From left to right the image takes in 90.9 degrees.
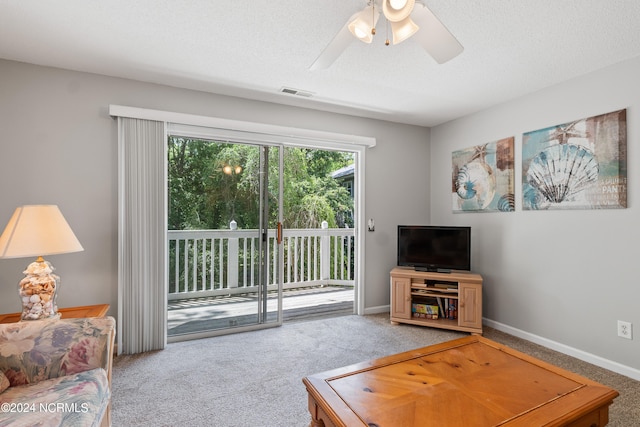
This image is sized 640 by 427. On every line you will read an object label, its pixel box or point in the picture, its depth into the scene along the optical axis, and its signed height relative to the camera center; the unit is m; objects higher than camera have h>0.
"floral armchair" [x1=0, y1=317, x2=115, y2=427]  1.18 -0.72
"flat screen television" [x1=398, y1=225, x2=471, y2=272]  3.34 -0.36
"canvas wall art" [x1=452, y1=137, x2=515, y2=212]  3.22 +0.41
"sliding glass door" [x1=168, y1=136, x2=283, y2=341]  3.10 -0.21
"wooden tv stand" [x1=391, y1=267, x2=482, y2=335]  3.16 -0.88
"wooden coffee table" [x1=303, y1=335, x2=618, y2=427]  1.22 -0.78
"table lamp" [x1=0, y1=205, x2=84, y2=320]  1.76 -0.17
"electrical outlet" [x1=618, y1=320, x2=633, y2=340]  2.35 -0.87
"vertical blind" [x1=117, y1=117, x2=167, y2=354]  2.67 -0.16
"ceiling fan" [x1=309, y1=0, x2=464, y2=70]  1.43 +0.93
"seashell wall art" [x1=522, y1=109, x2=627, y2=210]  2.41 +0.42
